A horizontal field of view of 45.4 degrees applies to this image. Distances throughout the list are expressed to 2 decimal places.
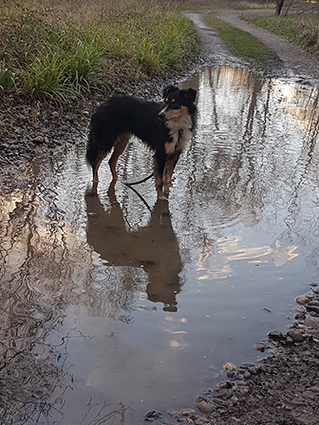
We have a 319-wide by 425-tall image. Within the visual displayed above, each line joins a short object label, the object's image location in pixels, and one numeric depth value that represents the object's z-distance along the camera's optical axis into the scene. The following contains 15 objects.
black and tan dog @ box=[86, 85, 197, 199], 4.73
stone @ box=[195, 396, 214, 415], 2.21
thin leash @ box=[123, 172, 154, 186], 5.26
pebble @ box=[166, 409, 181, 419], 2.17
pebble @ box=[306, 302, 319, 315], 3.11
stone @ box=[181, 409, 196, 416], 2.19
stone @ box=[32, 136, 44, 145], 6.30
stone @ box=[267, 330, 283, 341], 2.81
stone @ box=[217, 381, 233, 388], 2.38
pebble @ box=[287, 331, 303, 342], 2.79
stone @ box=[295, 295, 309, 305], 3.20
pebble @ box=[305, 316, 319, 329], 2.94
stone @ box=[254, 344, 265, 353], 2.70
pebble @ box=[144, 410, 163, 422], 2.13
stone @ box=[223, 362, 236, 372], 2.52
